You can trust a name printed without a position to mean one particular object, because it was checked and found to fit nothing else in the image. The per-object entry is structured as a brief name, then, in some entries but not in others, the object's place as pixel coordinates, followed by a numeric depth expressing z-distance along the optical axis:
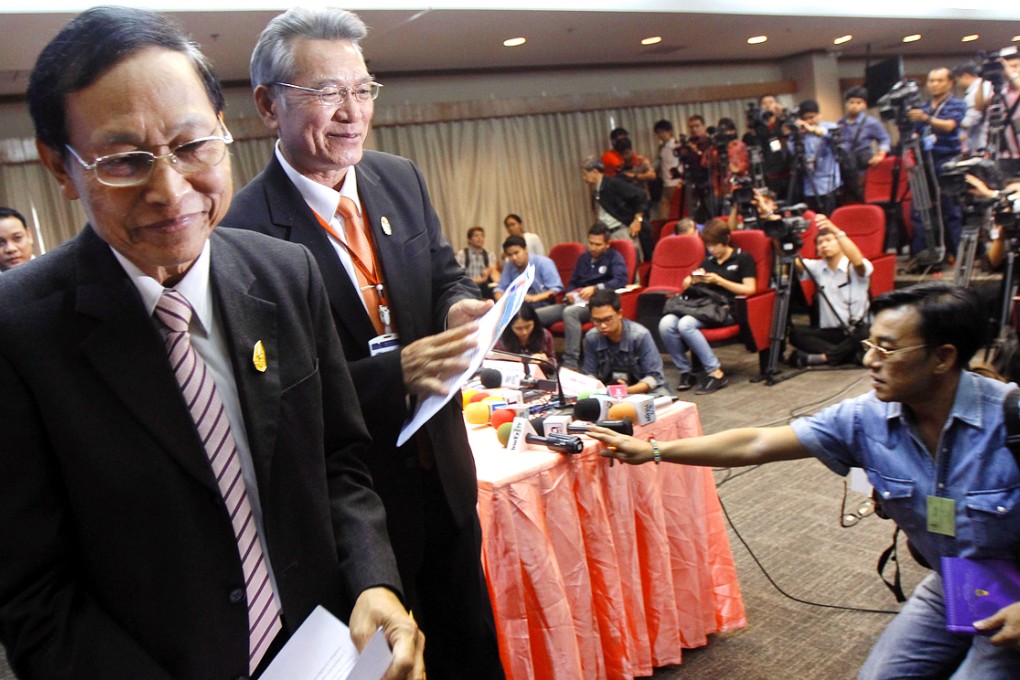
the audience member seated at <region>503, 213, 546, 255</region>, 8.72
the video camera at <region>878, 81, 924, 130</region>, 7.26
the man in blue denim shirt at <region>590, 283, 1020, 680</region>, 1.76
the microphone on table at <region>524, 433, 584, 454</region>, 2.29
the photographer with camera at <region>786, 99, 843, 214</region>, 8.39
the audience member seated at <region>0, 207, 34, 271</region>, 3.63
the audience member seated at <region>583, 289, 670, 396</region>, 4.77
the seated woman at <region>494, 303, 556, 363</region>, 4.94
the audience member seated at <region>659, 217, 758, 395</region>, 6.09
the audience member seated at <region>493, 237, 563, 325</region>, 7.21
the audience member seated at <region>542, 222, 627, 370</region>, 7.07
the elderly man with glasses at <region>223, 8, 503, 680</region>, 1.30
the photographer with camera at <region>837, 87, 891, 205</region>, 8.54
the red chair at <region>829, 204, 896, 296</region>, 6.33
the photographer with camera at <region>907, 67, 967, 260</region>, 7.32
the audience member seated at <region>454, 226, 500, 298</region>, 9.12
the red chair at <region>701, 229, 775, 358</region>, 5.99
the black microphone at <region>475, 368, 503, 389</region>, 3.44
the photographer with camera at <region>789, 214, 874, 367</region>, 5.83
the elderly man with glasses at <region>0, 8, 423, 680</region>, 0.78
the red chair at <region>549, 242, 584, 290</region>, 8.70
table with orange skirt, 2.24
